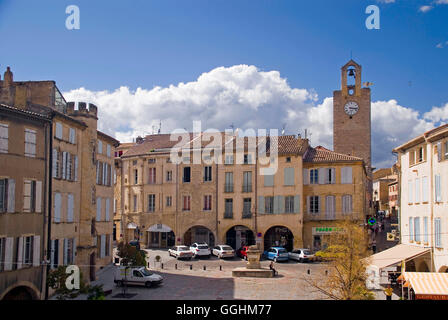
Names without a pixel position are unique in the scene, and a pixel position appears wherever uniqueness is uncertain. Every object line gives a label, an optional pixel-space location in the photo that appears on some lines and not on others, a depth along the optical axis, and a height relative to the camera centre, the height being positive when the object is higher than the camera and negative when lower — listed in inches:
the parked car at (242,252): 1694.5 -174.7
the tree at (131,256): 1171.3 -130.3
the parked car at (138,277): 1151.6 -177.6
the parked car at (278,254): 1624.0 -171.4
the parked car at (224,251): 1691.7 -171.4
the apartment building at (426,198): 1096.2 +14.7
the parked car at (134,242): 1882.9 -158.6
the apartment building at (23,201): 902.4 -2.0
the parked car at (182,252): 1668.3 -173.5
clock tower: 2549.2 +432.5
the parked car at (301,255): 1616.3 -173.5
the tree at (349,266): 851.1 -114.1
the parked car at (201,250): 1708.9 -169.8
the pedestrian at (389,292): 892.0 -161.5
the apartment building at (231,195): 1818.4 +27.1
